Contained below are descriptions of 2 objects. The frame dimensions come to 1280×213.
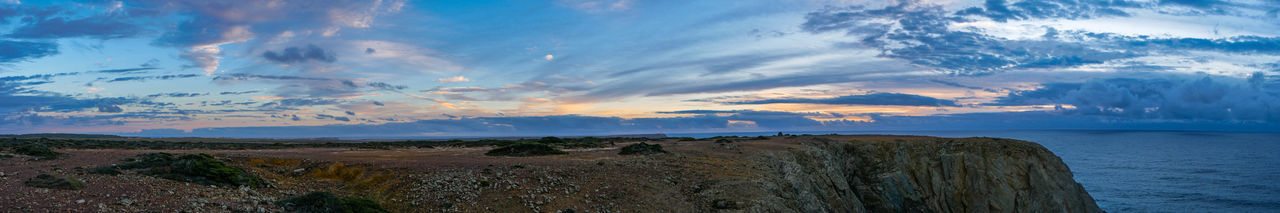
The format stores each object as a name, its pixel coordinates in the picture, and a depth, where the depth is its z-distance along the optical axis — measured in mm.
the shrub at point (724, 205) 19578
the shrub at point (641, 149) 34078
